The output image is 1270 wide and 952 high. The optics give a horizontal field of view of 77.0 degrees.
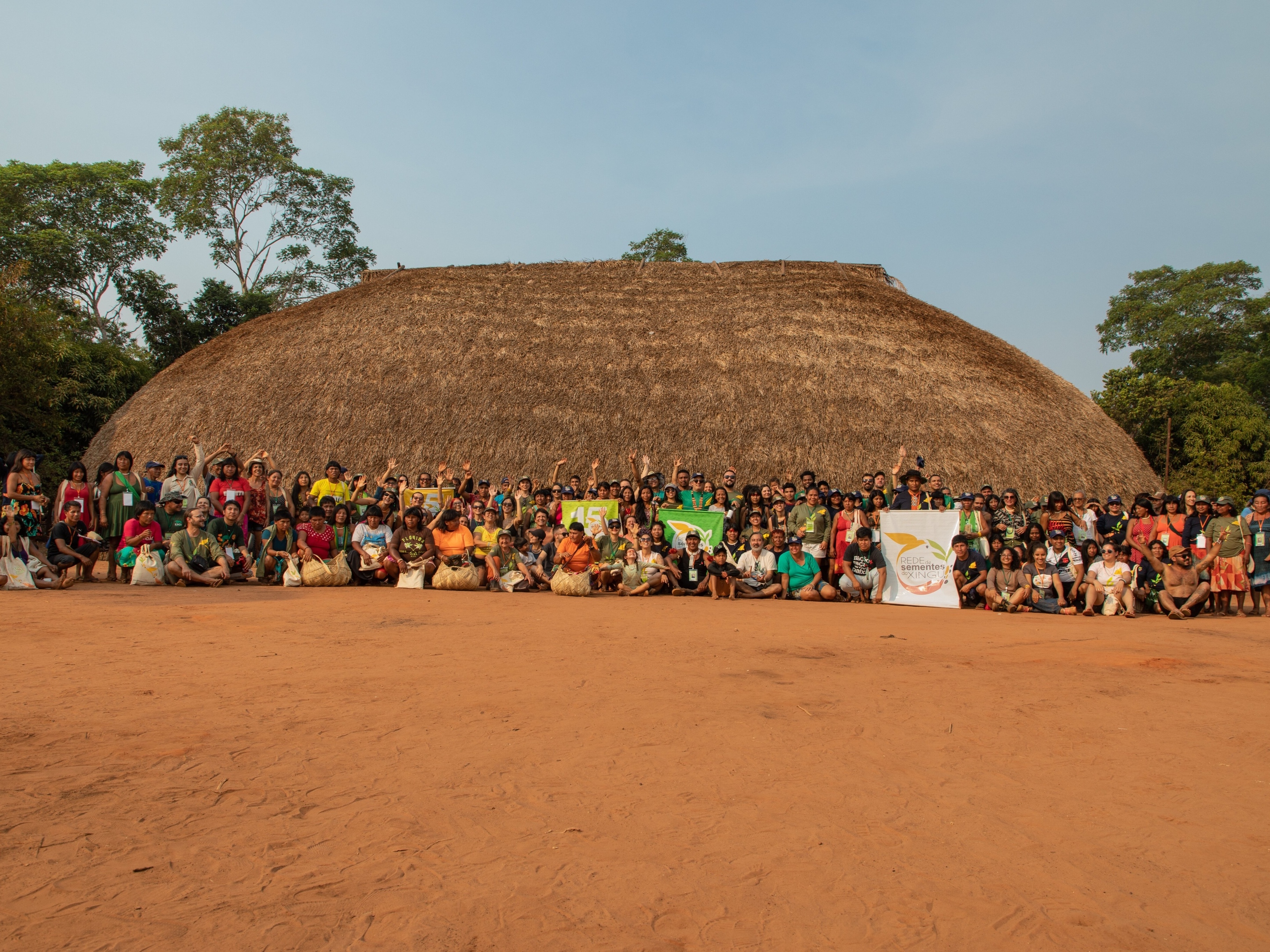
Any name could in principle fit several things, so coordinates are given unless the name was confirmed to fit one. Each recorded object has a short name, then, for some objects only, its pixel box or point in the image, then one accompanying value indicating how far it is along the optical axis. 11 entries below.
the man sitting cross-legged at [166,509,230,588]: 9.29
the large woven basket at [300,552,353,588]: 9.46
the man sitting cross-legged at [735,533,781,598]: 9.80
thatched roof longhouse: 14.31
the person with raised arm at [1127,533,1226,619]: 8.76
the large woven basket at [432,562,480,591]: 9.52
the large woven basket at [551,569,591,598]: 9.30
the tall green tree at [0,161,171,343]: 27.59
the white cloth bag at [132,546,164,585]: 9.21
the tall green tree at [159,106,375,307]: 30.86
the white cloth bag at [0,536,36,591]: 8.39
